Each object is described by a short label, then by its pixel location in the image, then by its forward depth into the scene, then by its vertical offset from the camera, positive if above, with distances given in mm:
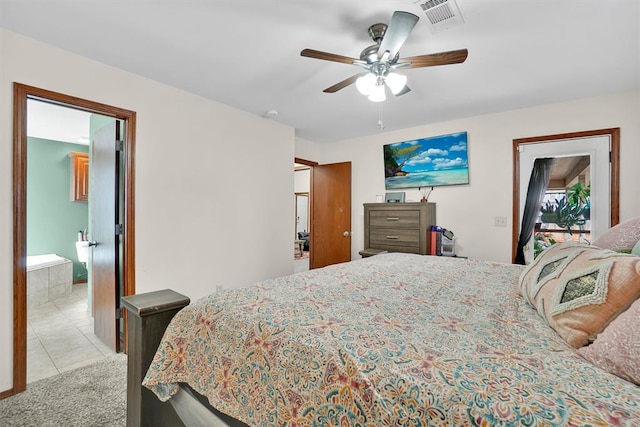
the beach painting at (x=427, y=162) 3701 +677
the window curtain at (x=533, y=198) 3232 +157
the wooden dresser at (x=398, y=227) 3648 -191
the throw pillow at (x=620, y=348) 666 -331
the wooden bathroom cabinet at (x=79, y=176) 4773 +589
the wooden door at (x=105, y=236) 2621 -230
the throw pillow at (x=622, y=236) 1724 -147
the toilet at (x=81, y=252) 4613 -641
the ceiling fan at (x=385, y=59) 1616 +947
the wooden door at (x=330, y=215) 4730 -49
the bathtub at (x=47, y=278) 3866 -935
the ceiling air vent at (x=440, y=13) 1644 +1171
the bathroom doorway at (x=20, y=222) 1976 -71
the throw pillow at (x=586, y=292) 823 -250
